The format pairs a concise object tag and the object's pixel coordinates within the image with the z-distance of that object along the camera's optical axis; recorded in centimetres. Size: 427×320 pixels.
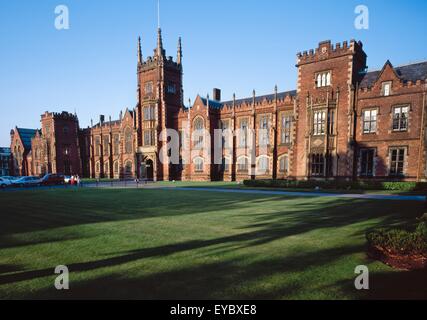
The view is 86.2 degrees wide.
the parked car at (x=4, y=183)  2995
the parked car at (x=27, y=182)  3103
